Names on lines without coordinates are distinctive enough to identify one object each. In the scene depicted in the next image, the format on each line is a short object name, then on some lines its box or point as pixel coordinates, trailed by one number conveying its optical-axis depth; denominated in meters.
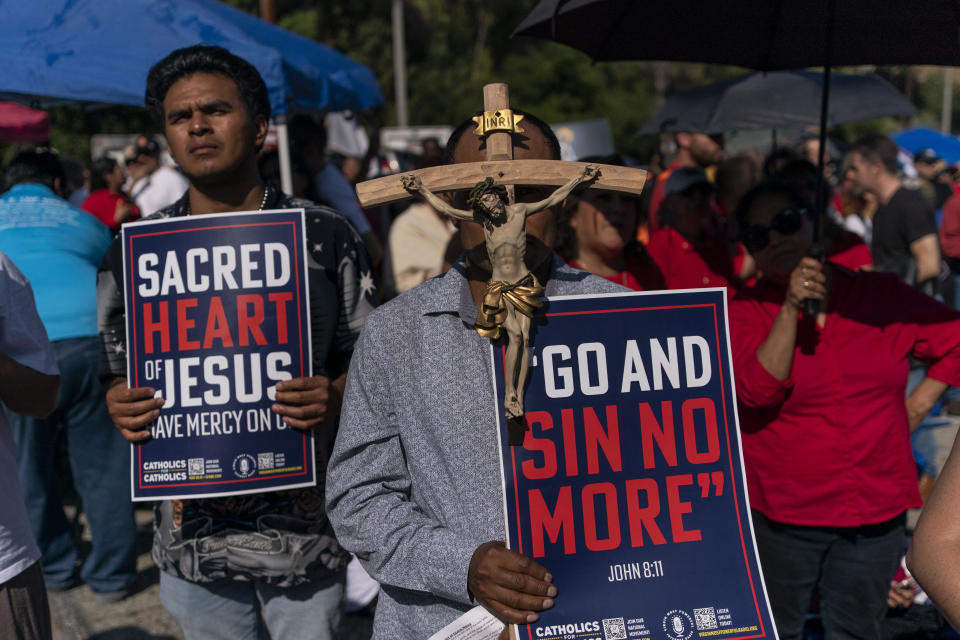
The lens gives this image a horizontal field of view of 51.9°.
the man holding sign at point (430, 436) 1.85
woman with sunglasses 3.08
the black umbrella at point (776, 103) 7.02
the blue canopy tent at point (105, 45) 4.47
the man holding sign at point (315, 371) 2.64
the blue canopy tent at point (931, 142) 16.68
